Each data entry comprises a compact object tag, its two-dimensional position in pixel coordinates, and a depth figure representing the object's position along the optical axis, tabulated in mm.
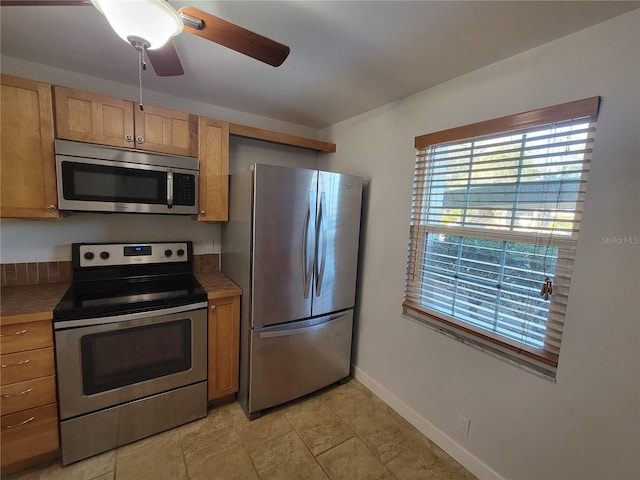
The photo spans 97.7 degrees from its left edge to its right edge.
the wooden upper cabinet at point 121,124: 1640
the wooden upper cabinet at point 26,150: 1511
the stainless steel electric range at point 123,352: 1548
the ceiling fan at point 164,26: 841
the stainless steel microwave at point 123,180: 1659
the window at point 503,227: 1305
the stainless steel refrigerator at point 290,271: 1861
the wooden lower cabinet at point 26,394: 1410
